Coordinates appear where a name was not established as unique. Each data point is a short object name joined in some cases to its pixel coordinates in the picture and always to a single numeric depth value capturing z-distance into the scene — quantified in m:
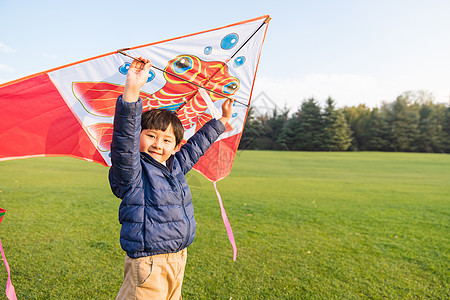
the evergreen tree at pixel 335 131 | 42.69
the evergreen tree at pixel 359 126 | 45.16
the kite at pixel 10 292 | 1.81
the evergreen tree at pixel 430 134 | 41.44
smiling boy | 1.58
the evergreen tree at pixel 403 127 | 42.53
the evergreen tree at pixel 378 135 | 43.69
